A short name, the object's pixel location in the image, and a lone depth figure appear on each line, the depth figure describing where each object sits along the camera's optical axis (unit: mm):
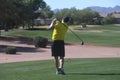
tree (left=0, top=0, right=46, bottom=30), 47719
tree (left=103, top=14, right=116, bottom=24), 150125
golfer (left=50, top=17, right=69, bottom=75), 14125
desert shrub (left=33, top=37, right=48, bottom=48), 41044
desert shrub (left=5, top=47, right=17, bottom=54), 32741
